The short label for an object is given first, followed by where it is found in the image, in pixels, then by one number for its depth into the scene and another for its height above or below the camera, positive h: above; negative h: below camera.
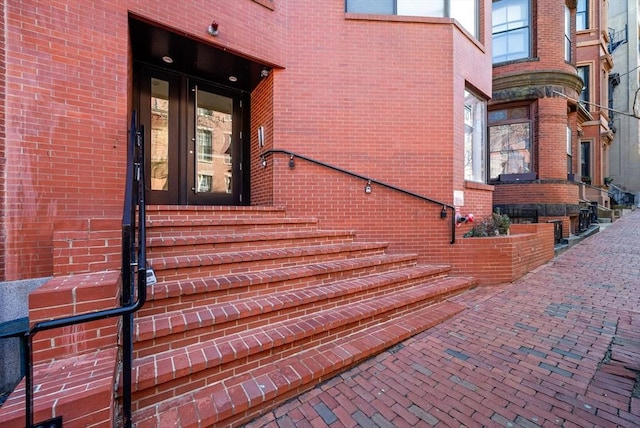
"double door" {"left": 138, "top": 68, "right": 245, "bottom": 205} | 4.93 +1.29
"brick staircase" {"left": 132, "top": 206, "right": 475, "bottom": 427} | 2.05 -0.92
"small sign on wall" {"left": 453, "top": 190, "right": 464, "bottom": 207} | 5.29 +0.29
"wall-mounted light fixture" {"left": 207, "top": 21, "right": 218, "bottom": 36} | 4.21 +2.58
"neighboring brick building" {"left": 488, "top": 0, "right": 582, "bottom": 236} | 9.16 +3.37
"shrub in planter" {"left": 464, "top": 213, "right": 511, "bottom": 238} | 5.45 -0.24
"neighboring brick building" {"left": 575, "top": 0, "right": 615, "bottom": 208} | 14.08 +6.52
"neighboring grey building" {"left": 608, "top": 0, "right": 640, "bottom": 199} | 18.45 +7.89
